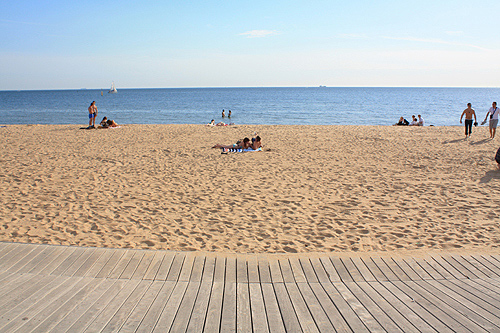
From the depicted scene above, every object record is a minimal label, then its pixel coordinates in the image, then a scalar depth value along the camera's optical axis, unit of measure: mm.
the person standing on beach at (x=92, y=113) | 19241
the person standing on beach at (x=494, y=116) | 14742
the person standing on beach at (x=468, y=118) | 15141
